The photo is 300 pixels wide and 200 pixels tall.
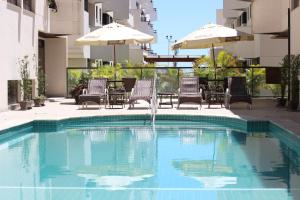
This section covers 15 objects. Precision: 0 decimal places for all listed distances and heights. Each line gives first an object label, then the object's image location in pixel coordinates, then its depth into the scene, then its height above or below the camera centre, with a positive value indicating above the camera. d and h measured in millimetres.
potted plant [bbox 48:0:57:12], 20798 +3370
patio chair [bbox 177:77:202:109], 16094 -66
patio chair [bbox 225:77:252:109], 15898 -100
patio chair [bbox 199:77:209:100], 17469 +31
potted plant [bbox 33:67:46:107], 16844 -196
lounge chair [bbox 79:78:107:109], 16188 -120
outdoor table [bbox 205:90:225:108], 16808 -408
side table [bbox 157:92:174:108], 16672 -587
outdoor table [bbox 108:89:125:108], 16725 -429
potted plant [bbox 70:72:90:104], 17395 -59
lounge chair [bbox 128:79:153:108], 15609 -152
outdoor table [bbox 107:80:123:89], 17678 +81
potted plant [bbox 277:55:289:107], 16094 +114
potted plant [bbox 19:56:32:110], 15672 +14
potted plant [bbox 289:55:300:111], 15055 +106
